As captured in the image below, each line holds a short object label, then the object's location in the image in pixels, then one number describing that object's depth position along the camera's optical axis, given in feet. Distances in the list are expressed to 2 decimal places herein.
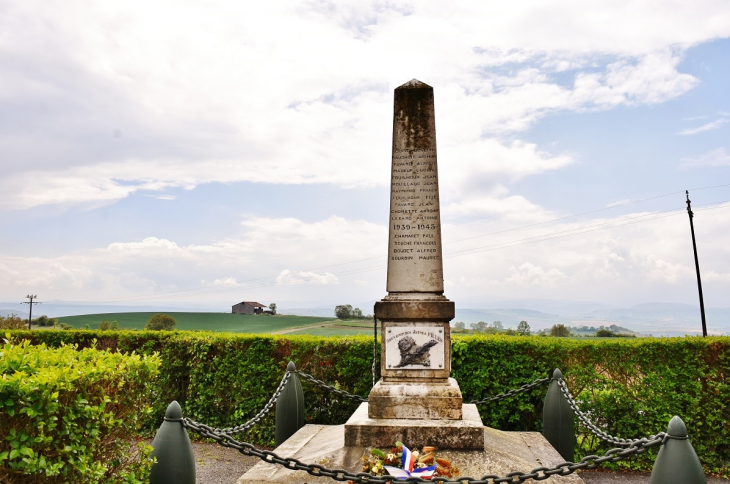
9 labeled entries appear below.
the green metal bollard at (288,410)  24.14
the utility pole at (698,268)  70.74
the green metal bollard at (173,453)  13.39
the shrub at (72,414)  11.18
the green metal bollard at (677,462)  12.19
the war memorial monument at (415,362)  19.45
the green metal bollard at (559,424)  22.74
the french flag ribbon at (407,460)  16.84
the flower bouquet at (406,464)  16.46
